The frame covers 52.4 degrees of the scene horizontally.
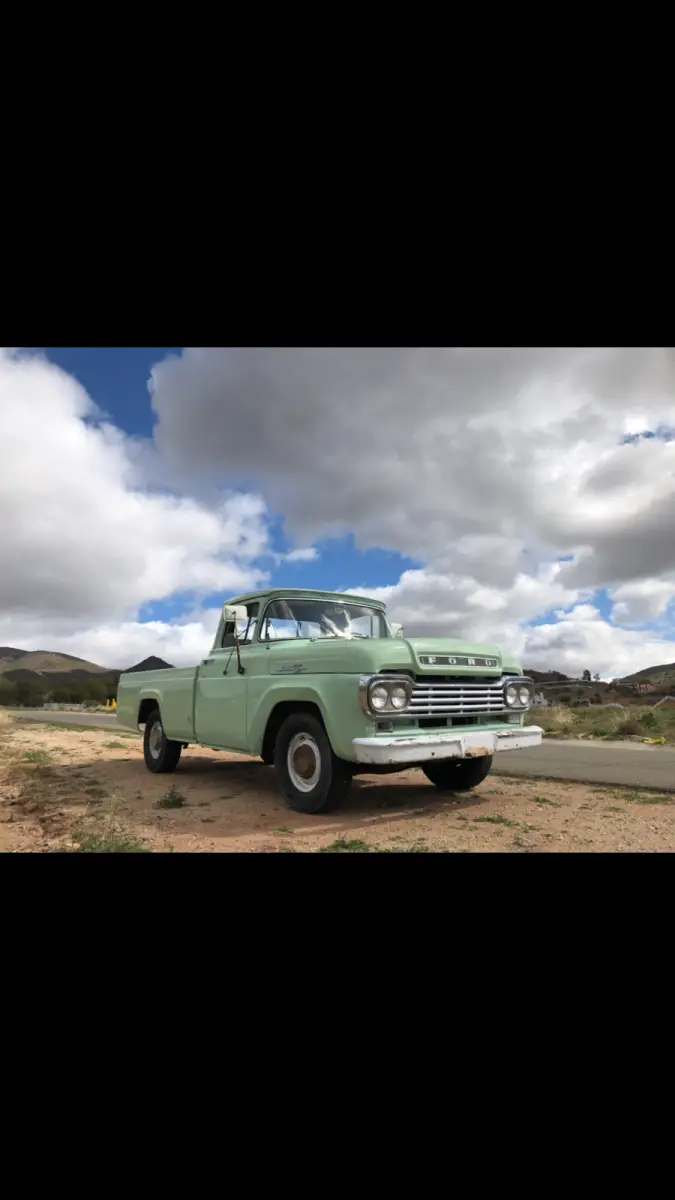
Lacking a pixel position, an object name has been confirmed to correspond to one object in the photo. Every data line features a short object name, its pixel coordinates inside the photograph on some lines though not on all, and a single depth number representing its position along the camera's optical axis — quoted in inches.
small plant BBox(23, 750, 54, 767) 383.9
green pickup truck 188.7
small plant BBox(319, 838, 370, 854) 164.4
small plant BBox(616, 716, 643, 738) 494.3
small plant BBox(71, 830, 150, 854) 167.8
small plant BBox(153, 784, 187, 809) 232.8
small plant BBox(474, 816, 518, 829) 200.7
